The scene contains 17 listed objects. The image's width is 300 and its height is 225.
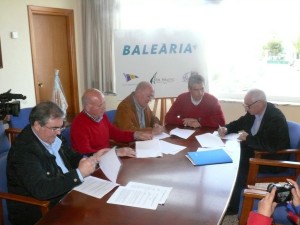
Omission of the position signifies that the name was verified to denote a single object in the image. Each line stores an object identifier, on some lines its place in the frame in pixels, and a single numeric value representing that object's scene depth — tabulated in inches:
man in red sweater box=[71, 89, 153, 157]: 87.7
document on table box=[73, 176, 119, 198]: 60.3
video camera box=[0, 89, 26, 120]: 89.1
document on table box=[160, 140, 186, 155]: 85.7
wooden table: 50.9
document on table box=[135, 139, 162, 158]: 82.7
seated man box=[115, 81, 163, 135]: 108.7
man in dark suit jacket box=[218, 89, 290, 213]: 96.0
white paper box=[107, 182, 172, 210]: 55.9
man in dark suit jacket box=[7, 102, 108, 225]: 59.9
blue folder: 77.0
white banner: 153.9
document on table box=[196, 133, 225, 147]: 92.2
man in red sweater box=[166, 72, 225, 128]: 117.6
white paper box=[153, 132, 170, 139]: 100.2
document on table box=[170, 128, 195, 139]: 102.0
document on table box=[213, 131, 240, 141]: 100.3
